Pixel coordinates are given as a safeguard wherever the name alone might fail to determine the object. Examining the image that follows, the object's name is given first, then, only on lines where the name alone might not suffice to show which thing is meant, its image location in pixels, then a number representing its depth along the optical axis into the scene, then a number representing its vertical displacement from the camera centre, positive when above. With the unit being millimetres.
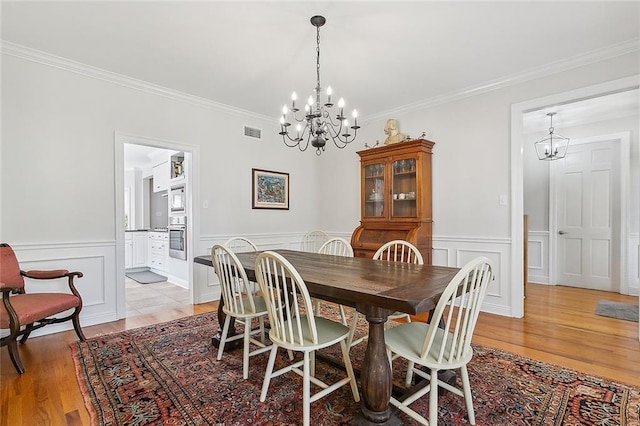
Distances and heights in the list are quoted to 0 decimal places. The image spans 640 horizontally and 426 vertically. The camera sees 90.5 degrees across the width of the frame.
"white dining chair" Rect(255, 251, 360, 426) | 1614 -687
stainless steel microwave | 5311 +220
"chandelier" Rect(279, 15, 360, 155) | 2340 +708
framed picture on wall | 4602 +338
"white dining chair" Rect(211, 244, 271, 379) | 2125 -602
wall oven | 5082 -420
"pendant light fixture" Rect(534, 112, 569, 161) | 4758 +1030
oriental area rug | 1702 -1106
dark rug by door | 3426 -1138
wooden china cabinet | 3936 +182
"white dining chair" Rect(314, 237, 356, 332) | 3109 -402
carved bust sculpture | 4207 +1061
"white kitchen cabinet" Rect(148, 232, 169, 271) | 5809 -724
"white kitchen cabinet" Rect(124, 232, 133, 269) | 6492 -773
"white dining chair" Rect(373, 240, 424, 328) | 2216 -403
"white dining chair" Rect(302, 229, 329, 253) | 5221 -489
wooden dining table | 1451 -418
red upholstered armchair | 2211 -693
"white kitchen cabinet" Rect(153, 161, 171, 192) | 6012 +724
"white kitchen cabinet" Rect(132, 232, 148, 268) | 6539 -758
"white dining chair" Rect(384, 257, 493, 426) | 1433 -687
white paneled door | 4562 -77
